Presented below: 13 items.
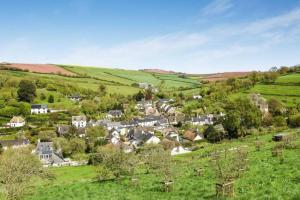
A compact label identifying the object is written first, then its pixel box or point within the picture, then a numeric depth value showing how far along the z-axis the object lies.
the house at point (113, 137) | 104.34
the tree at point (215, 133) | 83.27
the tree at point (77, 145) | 92.00
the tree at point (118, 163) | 32.00
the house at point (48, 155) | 84.36
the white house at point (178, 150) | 76.50
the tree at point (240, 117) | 77.69
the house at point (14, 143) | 91.17
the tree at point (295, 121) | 72.44
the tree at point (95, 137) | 94.69
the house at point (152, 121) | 134.38
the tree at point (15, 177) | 24.08
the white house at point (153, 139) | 102.00
